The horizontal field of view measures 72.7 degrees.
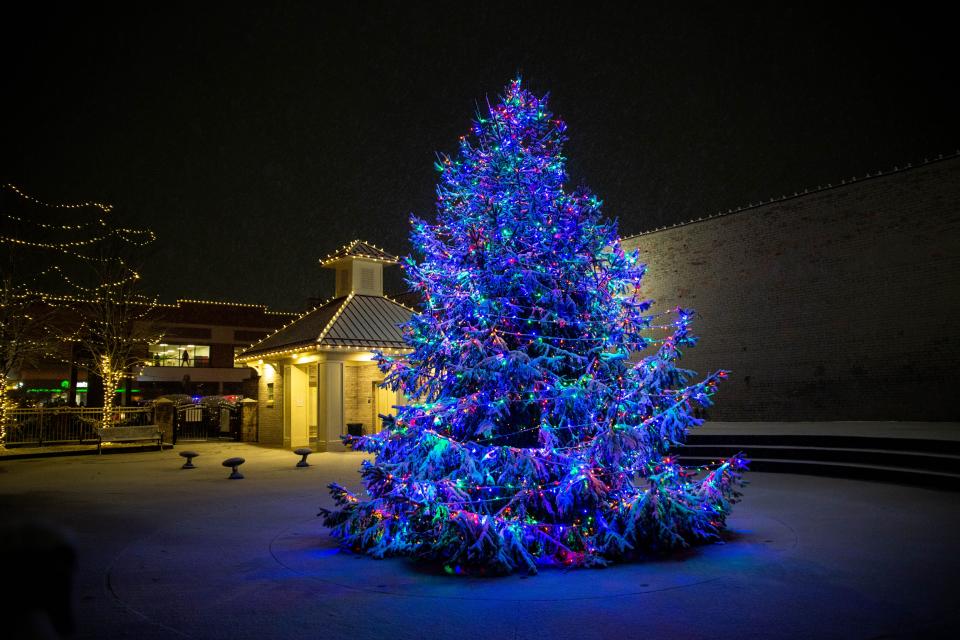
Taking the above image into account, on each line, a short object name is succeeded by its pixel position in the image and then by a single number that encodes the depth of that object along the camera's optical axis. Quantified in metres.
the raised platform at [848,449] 10.80
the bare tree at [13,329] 21.22
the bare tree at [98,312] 21.72
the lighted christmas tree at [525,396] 6.59
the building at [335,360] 20.95
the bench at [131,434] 21.52
